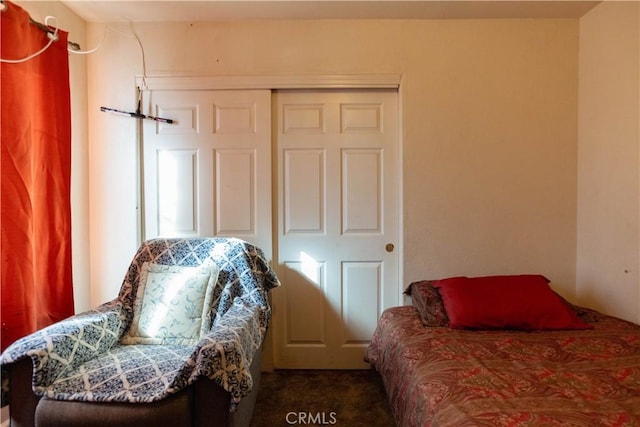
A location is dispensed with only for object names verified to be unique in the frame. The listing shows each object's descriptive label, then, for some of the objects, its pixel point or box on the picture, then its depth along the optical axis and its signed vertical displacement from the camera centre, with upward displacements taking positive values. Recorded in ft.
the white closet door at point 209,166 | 6.92 +0.94
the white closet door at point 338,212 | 7.02 -0.11
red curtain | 4.79 +0.48
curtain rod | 5.20 +3.12
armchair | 3.69 -1.99
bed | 3.03 -2.00
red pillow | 5.15 -1.70
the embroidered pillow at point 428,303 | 5.39 -1.79
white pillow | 5.16 -1.69
